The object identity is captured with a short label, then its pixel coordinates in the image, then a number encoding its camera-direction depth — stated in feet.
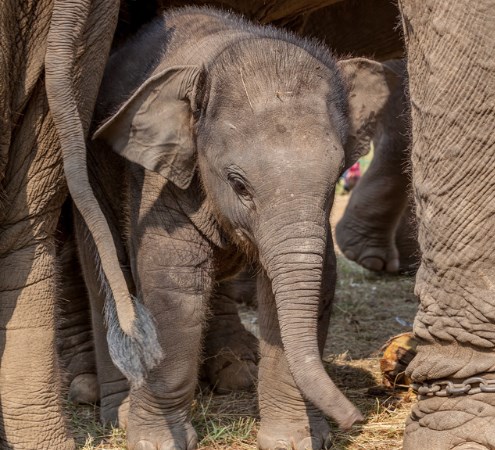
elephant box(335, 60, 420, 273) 45.75
